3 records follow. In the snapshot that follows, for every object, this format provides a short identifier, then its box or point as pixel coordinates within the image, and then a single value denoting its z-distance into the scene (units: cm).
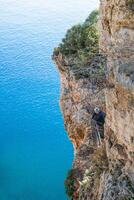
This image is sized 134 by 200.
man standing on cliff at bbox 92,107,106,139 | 1194
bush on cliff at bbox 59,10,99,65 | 1475
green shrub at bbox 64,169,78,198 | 1246
